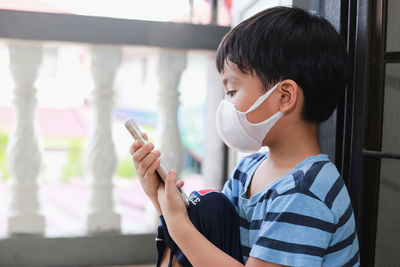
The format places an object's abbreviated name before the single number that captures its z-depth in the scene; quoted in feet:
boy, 2.50
